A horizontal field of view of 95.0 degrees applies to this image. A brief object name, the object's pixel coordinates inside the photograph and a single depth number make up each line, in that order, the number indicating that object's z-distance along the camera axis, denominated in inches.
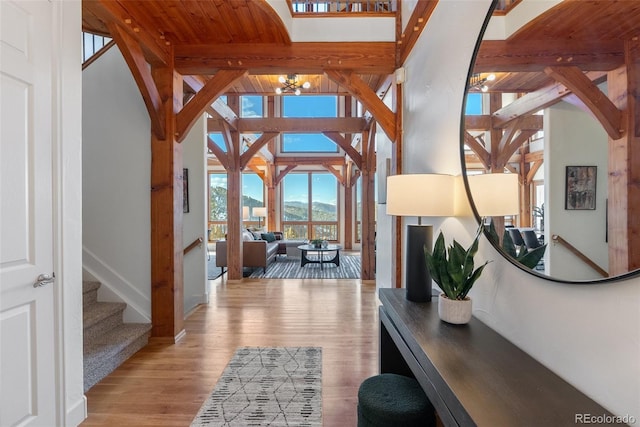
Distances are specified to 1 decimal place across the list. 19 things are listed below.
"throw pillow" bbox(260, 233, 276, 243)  308.5
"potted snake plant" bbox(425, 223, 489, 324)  52.7
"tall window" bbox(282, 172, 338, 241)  425.4
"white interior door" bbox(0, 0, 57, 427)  55.4
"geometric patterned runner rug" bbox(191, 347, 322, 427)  71.4
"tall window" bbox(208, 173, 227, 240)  435.2
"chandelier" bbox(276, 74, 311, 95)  189.5
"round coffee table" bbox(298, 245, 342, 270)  265.1
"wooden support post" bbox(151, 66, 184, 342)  112.8
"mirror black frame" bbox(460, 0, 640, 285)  31.9
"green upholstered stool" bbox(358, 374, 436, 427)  49.2
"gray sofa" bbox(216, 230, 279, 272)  242.5
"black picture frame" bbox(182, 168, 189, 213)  160.4
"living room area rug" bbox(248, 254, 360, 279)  225.8
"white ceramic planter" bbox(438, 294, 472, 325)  53.9
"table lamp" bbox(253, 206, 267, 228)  369.7
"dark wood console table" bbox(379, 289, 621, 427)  31.2
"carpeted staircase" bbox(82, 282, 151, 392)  87.6
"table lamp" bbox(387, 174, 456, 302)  66.1
